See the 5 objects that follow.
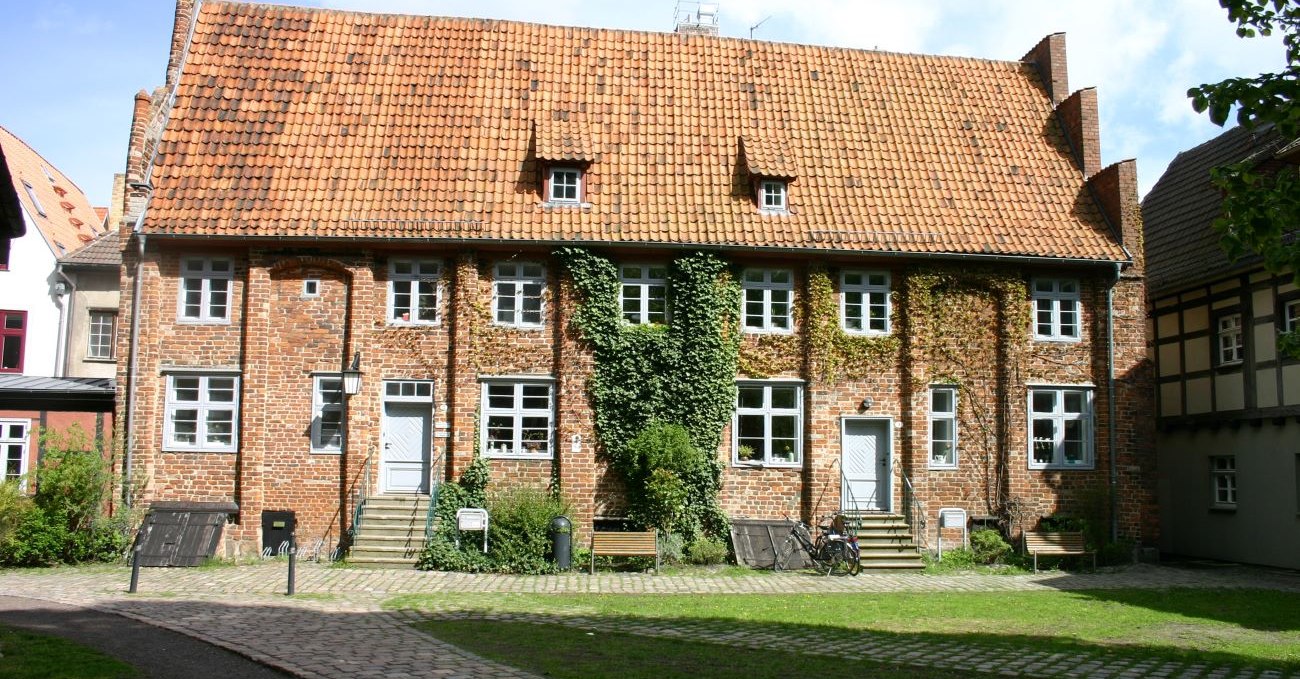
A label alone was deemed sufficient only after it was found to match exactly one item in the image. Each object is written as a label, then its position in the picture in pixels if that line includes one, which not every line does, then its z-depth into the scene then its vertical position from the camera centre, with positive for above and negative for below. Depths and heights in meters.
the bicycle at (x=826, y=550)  18.95 -1.80
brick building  19.92 +3.16
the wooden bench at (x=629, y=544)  18.77 -1.68
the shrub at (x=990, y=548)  20.44 -1.83
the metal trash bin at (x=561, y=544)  18.91 -1.71
